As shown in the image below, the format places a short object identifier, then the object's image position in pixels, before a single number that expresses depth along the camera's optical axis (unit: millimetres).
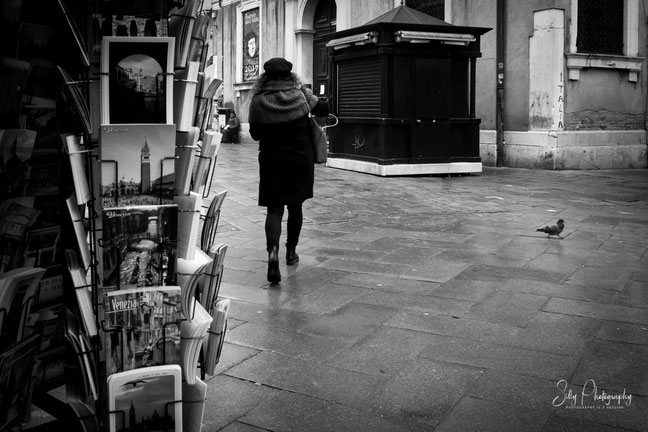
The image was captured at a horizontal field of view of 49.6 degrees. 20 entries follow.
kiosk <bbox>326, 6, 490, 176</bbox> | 11594
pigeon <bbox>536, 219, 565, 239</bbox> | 6531
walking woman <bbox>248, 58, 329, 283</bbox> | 5069
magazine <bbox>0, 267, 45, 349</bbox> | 2180
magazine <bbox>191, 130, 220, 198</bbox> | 2568
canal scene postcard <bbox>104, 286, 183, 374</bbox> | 2129
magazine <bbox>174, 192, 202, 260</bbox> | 2352
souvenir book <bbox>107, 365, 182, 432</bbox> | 2100
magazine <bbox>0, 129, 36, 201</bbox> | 2262
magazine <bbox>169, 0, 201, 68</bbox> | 2283
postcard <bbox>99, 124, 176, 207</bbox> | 2113
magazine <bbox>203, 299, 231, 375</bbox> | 2635
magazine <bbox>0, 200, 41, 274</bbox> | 2299
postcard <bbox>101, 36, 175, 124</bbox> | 2104
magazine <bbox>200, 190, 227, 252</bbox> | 2719
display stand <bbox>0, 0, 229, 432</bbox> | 2146
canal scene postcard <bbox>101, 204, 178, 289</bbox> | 2109
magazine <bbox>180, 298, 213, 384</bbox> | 2297
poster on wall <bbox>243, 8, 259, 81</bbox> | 23312
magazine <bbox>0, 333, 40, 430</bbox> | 2266
